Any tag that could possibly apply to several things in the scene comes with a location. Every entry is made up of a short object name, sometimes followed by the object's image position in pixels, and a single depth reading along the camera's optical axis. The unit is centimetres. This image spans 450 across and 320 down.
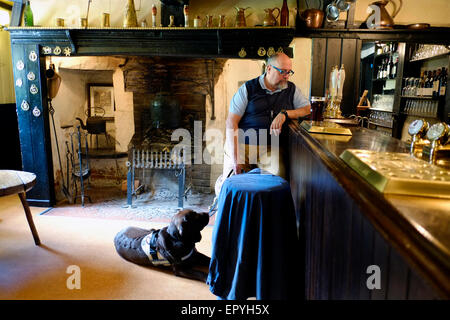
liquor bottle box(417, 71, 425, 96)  504
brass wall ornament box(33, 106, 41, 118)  400
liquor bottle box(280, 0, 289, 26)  353
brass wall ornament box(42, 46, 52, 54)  394
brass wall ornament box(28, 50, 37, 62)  394
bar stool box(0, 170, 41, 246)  260
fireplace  364
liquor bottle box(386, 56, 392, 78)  600
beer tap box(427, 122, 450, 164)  127
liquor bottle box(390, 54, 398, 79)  581
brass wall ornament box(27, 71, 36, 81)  397
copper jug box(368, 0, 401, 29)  354
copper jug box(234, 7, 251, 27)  360
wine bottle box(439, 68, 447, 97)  435
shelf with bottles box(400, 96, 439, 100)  453
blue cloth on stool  186
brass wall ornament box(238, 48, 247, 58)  365
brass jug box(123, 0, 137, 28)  374
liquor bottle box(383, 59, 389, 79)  613
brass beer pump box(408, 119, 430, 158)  141
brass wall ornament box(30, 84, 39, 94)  399
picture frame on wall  552
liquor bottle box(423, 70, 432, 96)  490
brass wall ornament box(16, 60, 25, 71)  397
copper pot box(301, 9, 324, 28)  356
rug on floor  397
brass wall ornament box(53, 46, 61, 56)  392
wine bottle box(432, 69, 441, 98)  446
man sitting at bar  270
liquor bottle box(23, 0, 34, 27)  393
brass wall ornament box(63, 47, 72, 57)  391
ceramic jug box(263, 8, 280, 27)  354
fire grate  418
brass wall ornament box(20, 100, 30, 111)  402
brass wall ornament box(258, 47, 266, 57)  364
